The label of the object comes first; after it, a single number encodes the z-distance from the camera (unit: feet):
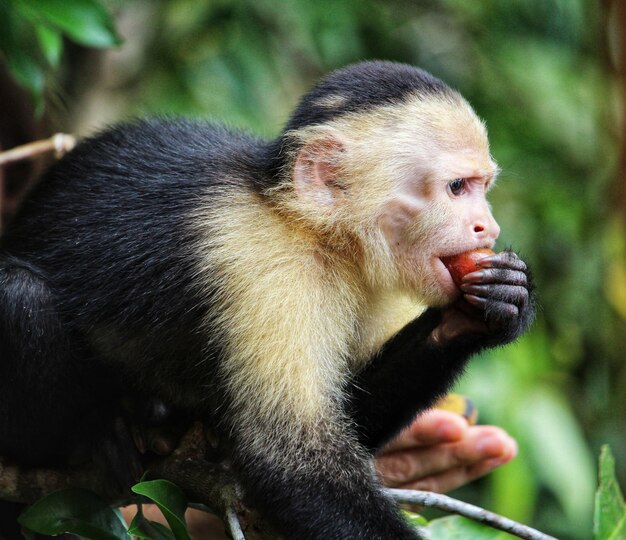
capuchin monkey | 14.44
